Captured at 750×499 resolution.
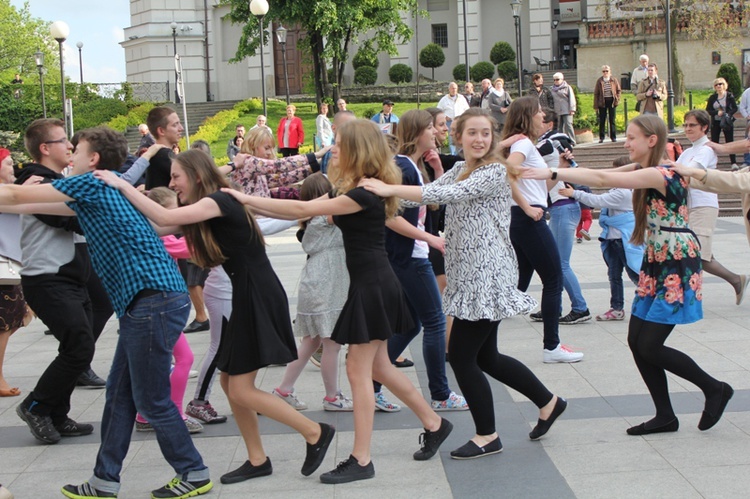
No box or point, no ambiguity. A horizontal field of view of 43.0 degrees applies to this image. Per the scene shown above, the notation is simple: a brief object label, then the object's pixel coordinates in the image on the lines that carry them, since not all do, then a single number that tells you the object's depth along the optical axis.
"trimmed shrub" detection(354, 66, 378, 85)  44.12
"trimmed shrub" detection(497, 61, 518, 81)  41.91
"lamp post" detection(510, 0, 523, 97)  31.34
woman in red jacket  20.86
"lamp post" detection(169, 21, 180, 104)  45.34
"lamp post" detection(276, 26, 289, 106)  34.88
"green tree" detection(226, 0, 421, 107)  36.62
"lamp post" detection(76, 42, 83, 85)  57.69
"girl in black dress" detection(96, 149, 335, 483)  4.73
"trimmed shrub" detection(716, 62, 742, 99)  31.17
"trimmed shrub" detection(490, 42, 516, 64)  43.44
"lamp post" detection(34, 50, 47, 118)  37.66
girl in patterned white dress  5.12
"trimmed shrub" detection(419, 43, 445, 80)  45.25
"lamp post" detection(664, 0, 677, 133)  24.58
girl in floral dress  5.32
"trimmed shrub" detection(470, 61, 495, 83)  42.11
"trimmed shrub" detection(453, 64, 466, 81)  43.22
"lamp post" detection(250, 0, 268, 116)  25.64
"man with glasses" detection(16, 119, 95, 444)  5.82
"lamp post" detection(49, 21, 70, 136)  27.17
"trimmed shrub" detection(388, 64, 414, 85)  44.78
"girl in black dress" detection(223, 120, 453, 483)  4.80
